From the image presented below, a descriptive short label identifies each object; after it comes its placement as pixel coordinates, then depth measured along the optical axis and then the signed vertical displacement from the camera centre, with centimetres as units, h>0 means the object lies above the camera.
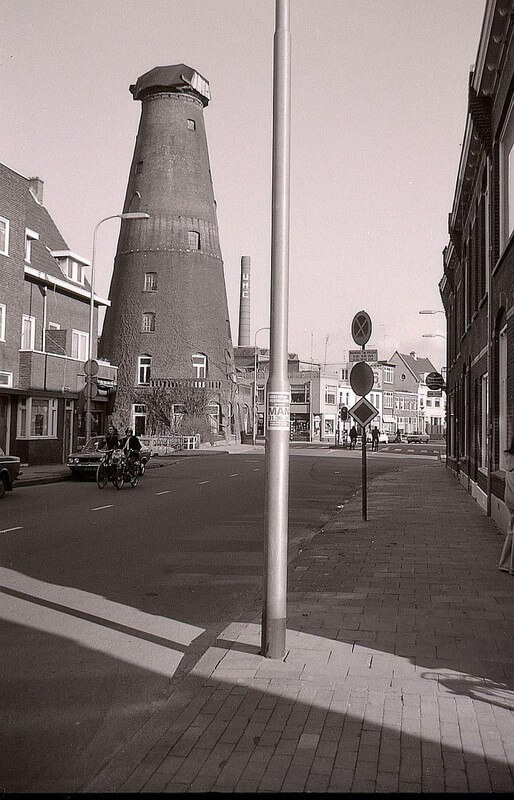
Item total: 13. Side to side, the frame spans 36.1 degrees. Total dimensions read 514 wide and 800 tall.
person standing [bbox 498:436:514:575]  874 -93
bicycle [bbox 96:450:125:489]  2206 -87
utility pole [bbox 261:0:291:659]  573 +42
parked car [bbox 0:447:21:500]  1848 -79
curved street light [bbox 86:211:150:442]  2811 +457
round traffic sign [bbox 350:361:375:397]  1420 +117
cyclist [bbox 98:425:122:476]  2317 -2
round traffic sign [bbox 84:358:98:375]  2901 +266
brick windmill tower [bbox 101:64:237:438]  5769 +1315
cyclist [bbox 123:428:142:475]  2252 -27
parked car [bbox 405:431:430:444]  9294 +58
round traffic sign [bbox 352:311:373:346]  1412 +208
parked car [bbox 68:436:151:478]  2486 -70
